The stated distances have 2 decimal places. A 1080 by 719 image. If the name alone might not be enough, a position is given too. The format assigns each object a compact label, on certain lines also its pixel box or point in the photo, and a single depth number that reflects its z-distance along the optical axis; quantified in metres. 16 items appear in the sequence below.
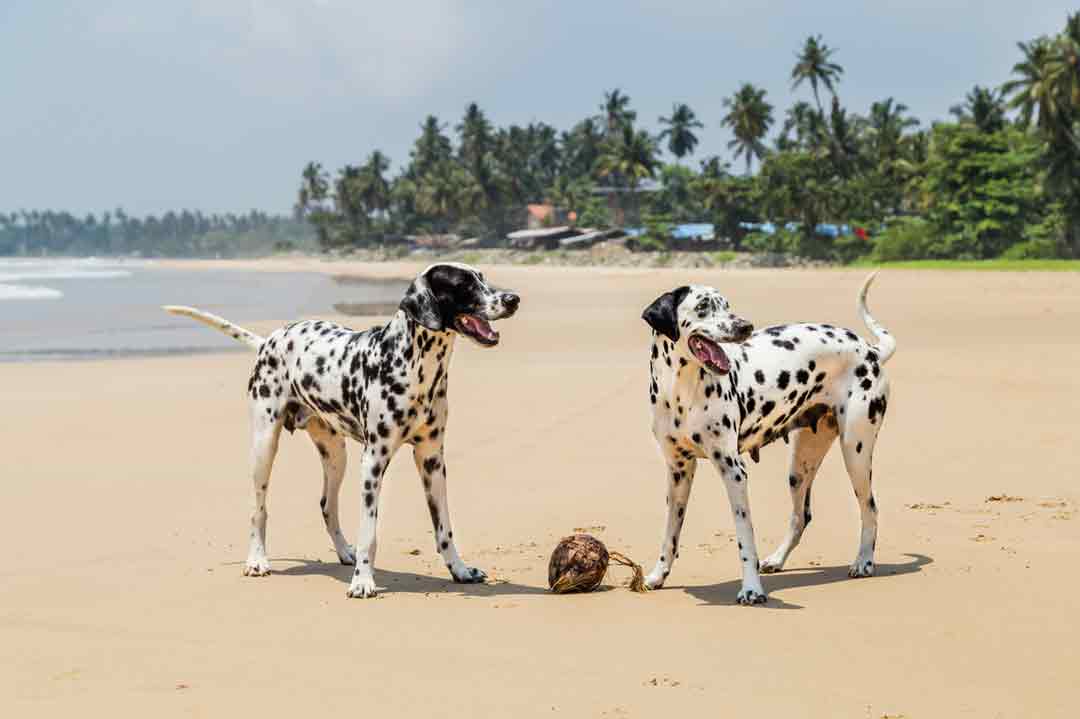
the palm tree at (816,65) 104.56
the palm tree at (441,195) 150.38
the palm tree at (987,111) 78.06
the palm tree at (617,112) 156.25
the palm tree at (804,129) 99.19
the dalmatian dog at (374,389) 7.39
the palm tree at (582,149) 160.62
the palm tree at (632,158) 132.38
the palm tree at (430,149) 171.12
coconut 7.32
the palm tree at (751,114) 116.50
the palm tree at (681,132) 149.25
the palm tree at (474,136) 156.88
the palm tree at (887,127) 97.50
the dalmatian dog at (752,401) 7.02
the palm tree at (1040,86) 68.25
